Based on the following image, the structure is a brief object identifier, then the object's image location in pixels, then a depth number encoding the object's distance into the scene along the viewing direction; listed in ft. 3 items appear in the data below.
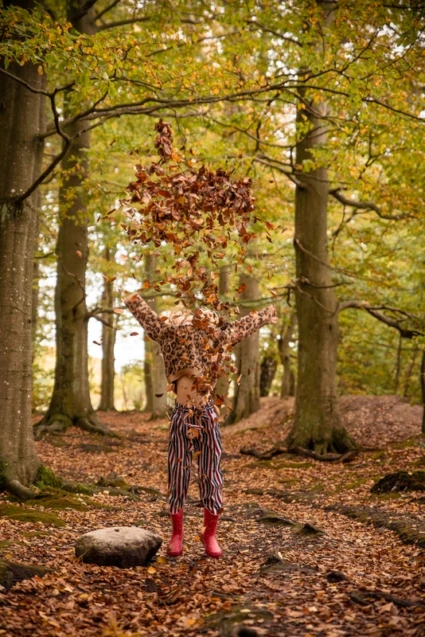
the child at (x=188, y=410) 16.96
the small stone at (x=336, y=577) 14.44
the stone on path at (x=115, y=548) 15.72
